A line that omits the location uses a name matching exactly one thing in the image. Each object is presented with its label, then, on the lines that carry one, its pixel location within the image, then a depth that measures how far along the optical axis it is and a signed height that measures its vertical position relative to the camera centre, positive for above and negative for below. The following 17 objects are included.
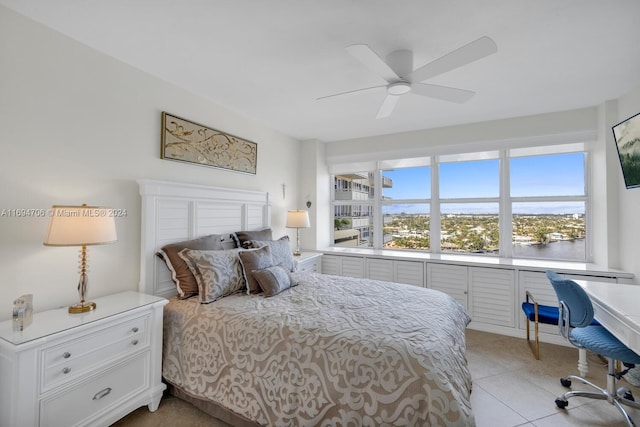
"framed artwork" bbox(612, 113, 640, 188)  2.39 +0.65
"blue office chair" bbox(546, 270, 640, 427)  1.82 -0.83
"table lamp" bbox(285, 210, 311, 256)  3.89 -0.03
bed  1.31 -0.70
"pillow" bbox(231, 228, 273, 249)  2.96 -0.21
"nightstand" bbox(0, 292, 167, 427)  1.36 -0.83
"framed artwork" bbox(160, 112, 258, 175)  2.53 +0.74
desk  1.53 -0.55
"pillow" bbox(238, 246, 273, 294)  2.31 -0.40
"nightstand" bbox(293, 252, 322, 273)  3.61 -0.60
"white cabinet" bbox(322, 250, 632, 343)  2.99 -0.74
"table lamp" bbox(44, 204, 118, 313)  1.60 -0.08
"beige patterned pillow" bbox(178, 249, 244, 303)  2.13 -0.44
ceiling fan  1.57 +0.96
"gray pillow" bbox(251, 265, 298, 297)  2.25 -0.52
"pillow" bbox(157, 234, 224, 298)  2.25 -0.43
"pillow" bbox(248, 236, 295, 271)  2.69 -0.34
